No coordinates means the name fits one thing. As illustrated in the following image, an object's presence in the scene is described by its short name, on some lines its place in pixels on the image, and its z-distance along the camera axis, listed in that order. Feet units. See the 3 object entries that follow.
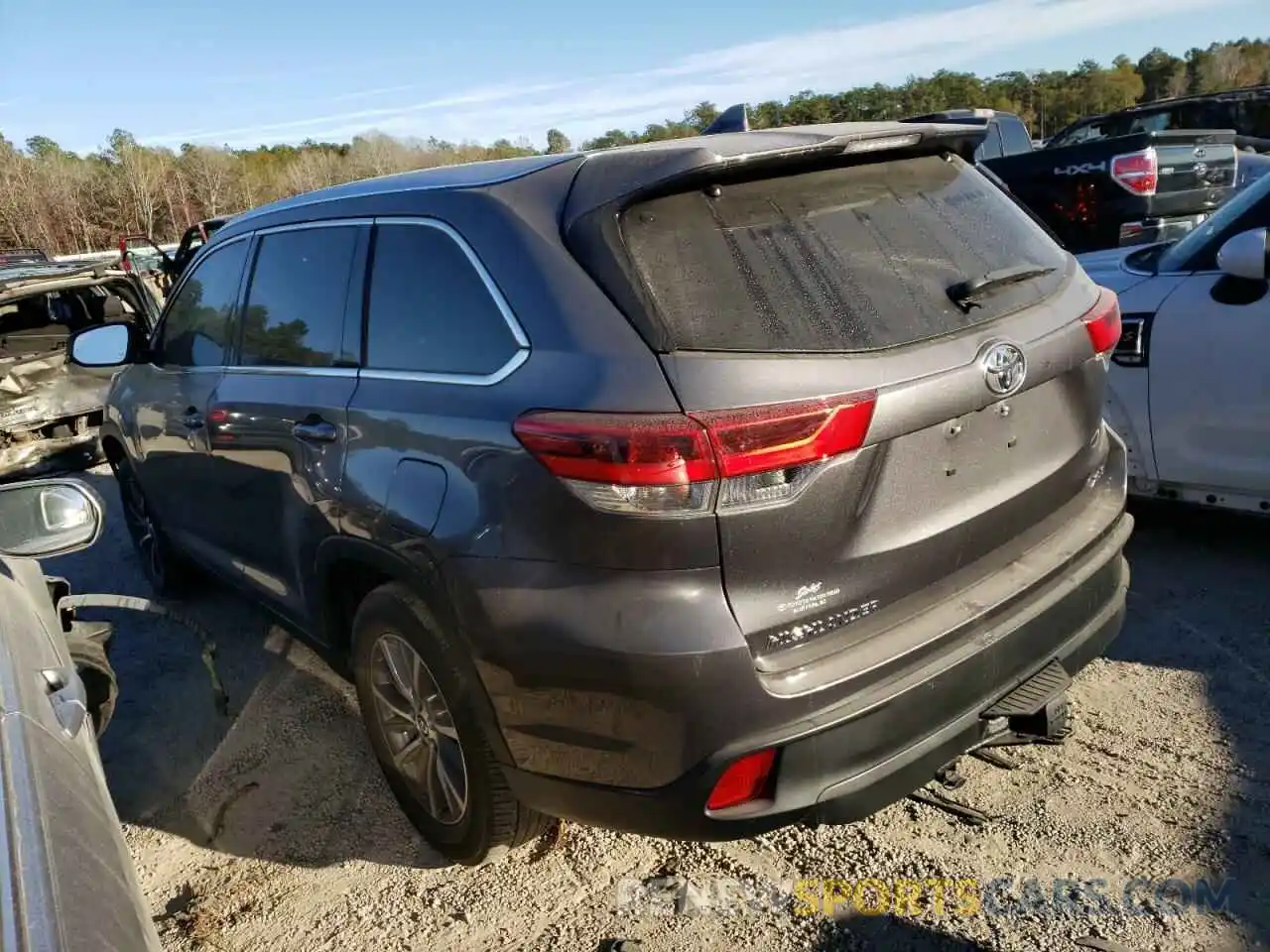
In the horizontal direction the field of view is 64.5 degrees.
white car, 12.00
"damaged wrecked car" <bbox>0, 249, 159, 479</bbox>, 23.99
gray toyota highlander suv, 6.54
